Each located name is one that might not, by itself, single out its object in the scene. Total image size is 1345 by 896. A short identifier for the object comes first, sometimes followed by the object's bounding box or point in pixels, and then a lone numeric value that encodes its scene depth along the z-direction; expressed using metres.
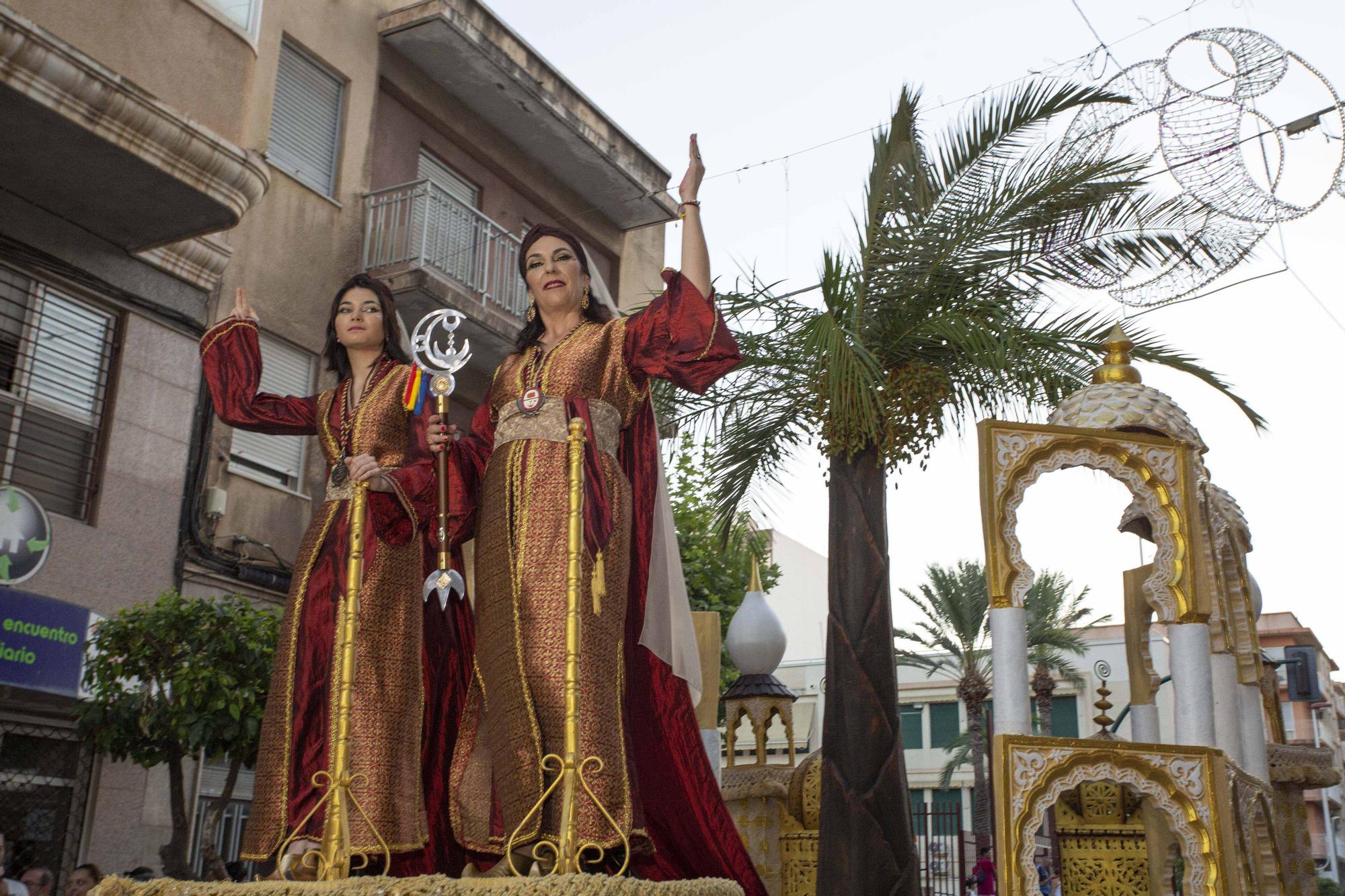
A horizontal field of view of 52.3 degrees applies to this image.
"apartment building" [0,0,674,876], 8.48
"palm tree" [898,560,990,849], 24.88
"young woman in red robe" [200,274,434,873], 4.32
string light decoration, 8.00
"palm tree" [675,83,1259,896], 7.21
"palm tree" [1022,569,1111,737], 25.67
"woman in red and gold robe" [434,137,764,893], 4.10
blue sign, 8.38
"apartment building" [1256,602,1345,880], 44.09
